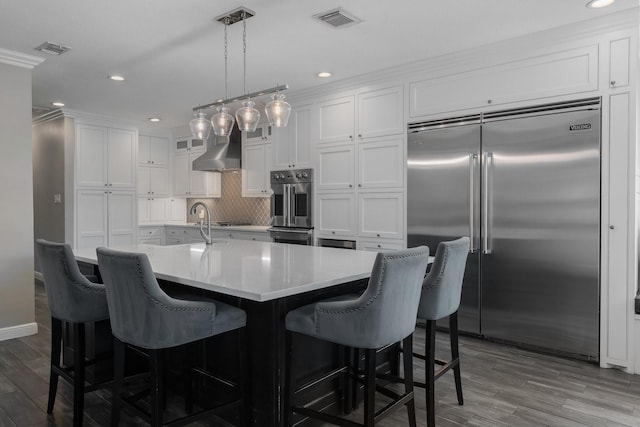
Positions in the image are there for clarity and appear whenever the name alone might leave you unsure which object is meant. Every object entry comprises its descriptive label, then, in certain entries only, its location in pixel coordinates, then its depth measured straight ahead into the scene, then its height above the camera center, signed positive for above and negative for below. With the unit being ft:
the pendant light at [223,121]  10.33 +2.02
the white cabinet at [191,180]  22.66 +1.34
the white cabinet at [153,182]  23.11 +1.30
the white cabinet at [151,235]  22.57 -1.52
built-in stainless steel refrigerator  10.56 -0.22
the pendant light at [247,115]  10.02 +2.07
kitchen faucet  11.02 -0.80
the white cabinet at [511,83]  10.55 +3.26
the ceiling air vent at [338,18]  9.71 +4.27
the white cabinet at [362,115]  13.94 +3.05
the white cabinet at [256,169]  19.12 +1.62
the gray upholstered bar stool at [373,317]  5.89 -1.58
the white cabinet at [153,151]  23.06 +2.96
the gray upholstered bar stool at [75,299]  7.45 -1.62
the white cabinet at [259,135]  19.06 +3.13
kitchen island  6.24 -1.15
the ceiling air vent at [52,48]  11.56 +4.24
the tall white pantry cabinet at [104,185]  19.76 +0.97
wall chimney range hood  19.90 +2.33
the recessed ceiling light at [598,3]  9.28 +4.32
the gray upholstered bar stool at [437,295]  7.34 -1.55
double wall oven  16.40 -0.02
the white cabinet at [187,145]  22.68 +3.24
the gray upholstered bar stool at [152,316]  5.92 -1.55
